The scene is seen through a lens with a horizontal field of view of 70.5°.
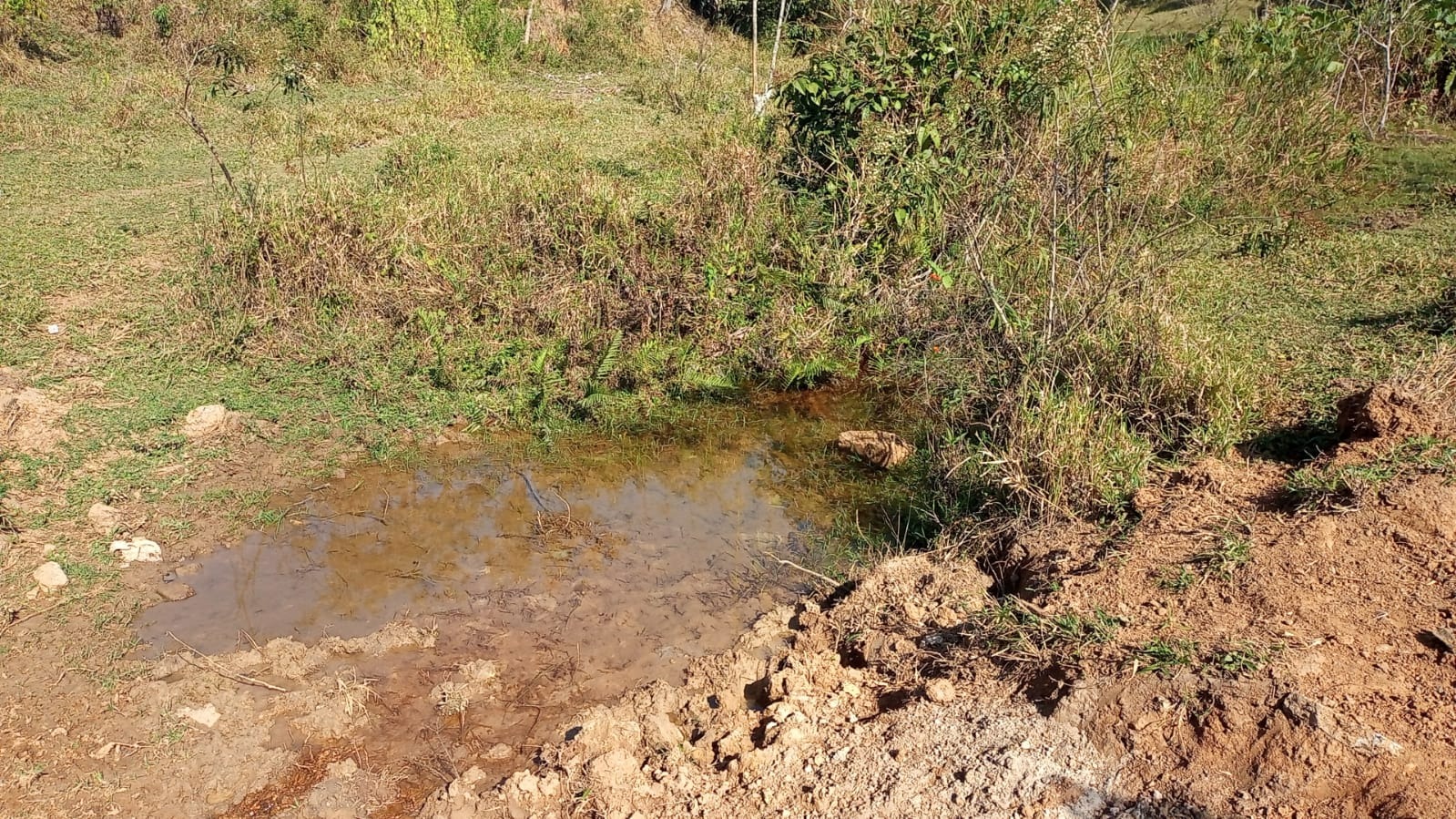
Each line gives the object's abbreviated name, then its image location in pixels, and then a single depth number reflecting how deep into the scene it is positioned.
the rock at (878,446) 4.89
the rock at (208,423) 4.78
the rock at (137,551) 3.97
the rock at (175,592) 3.82
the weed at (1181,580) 3.14
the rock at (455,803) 2.91
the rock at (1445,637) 2.68
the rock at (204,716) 3.24
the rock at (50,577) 3.76
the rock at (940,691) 3.01
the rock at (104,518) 4.08
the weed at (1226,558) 3.14
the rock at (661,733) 3.13
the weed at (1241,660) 2.70
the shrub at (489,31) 13.09
